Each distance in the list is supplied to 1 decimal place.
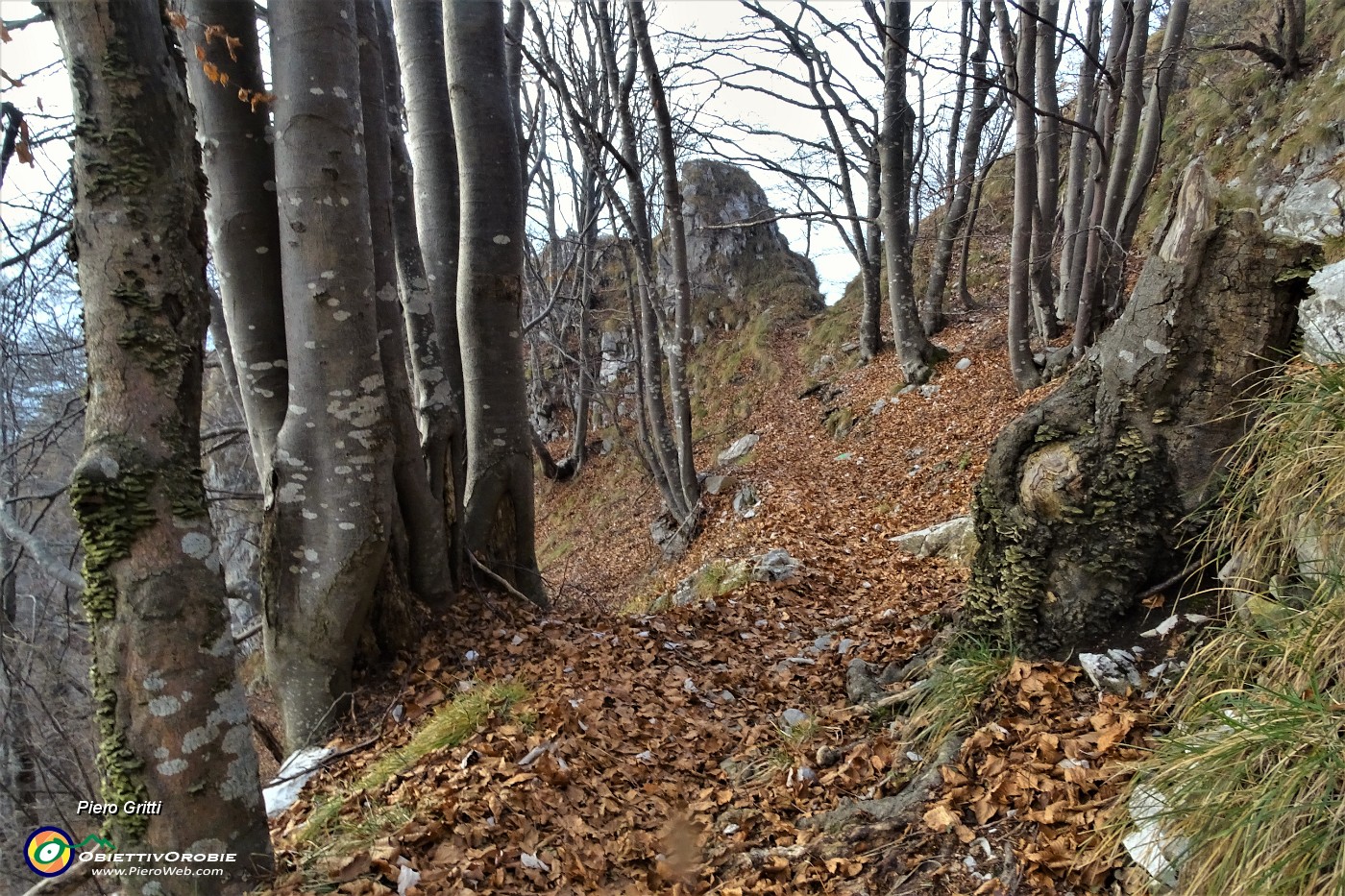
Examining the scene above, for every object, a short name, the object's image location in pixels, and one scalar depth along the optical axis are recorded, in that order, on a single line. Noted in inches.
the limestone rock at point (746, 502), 378.9
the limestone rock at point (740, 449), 512.1
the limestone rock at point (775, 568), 251.9
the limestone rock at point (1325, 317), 91.9
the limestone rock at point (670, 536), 403.2
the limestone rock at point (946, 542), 226.7
